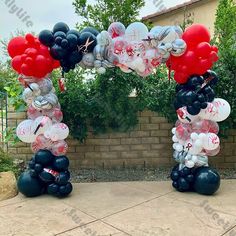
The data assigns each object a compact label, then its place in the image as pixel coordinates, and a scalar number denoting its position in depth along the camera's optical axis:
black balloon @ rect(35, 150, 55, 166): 3.92
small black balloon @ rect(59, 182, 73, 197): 3.91
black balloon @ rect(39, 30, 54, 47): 3.67
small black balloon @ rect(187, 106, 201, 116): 3.84
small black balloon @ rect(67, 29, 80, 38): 3.72
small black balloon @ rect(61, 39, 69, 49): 3.63
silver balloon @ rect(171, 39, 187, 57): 3.72
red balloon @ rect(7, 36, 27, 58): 3.77
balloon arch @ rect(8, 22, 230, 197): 3.73
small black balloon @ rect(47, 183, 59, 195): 3.91
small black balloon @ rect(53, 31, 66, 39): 3.68
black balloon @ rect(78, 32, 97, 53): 3.72
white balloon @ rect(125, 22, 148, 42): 3.70
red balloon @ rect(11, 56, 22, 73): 3.74
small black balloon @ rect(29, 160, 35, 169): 3.99
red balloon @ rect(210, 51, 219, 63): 3.77
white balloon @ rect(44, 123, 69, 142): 3.91
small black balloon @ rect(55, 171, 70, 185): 3.90
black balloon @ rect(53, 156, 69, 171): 3.94
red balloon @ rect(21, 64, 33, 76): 3.70
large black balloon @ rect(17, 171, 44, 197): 3.94
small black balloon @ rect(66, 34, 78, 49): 3.67
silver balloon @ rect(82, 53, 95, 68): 3.80
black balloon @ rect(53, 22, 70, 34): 3.76
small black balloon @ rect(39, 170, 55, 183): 3.88
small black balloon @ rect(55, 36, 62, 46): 3.65
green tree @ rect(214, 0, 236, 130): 4.83
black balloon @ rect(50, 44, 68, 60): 3.66
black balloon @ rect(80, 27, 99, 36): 3.82
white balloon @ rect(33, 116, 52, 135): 3.89
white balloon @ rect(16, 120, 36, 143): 3.91
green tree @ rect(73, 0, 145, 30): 6.16
